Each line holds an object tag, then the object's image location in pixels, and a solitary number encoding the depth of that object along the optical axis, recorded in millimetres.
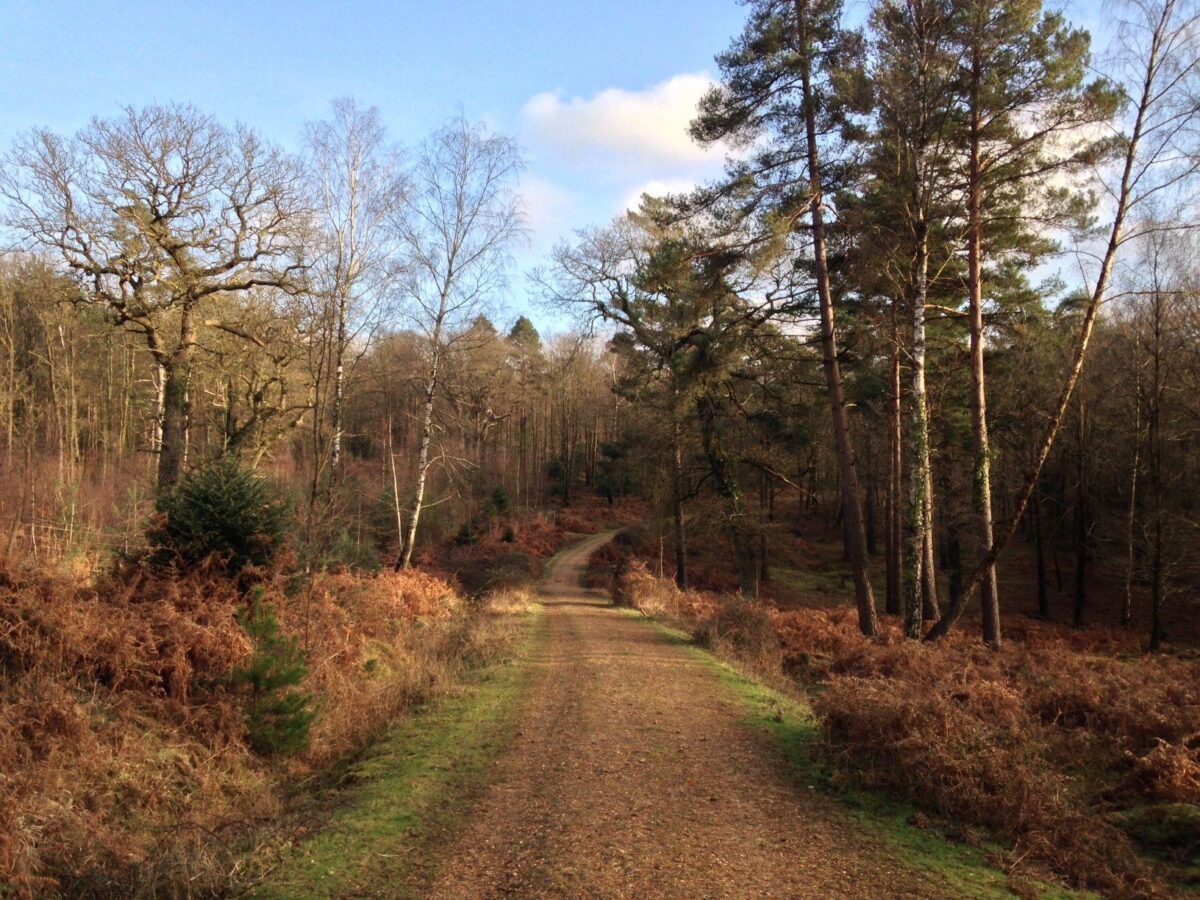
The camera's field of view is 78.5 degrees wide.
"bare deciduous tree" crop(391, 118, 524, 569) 19781
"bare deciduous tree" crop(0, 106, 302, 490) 16531
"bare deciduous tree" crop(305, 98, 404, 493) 14766
